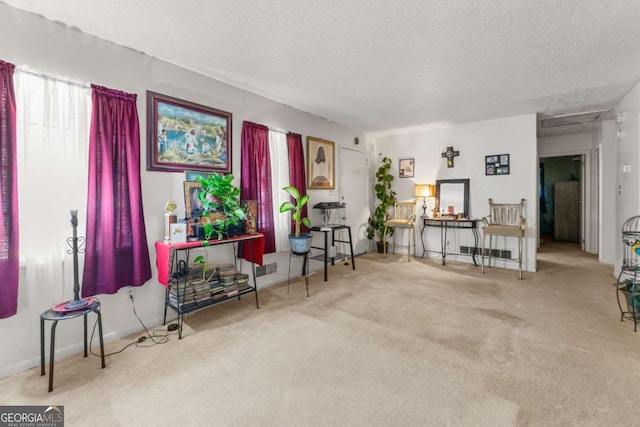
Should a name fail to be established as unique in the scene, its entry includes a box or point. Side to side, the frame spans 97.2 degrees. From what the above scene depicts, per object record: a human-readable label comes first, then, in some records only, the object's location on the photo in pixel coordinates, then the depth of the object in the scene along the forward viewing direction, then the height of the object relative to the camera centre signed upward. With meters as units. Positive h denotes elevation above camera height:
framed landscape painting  2.66 +0.78
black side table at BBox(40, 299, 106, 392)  1.75 -0.66
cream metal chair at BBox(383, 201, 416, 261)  5.37 -0.13
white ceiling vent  4.64 +1.53
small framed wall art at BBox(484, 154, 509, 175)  4.71 +0.73
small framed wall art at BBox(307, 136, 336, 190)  4.50 +0.77
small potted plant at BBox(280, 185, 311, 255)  3.63 -0.36
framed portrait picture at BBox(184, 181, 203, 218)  2.74 +0.12
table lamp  5.10 +0.32
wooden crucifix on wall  5.16 +0.98
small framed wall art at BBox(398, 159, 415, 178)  5.68 +0.82
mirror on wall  5.09 +0.21
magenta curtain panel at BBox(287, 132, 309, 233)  4.07 +0.67
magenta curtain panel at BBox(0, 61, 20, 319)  1.87 +0.12
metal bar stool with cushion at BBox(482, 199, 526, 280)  4.16 -0.23
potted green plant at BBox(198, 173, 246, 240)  2.69 +0.06
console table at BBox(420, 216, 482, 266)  4.92 -0.32
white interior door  5.33 +0.34
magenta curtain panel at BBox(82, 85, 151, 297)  2.25 +0.10
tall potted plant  5.75 +0.11
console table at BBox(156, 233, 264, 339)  2.47 -0.70
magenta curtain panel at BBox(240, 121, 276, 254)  3.42 +0.45
